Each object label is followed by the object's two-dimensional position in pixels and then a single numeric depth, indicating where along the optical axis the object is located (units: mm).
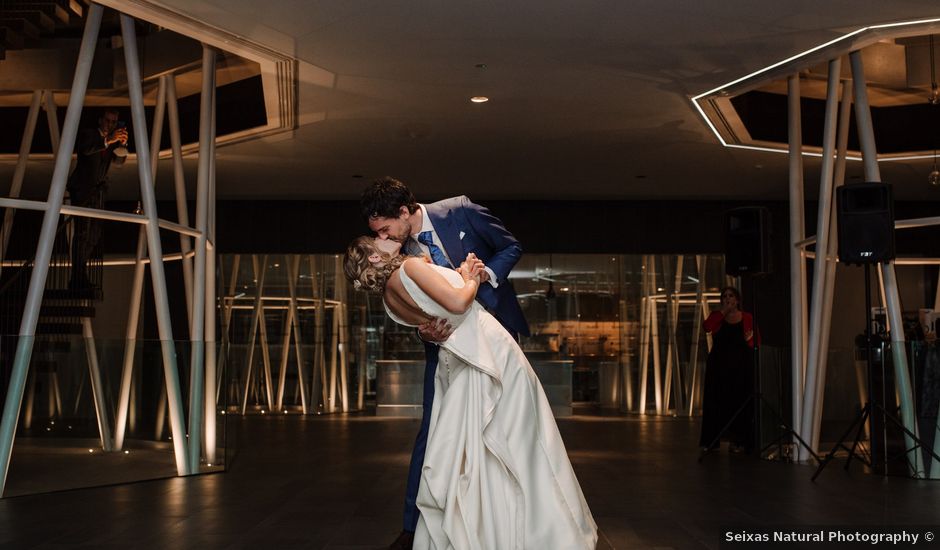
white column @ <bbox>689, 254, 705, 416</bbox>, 13578
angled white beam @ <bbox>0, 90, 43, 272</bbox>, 8508
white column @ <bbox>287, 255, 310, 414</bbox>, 13753
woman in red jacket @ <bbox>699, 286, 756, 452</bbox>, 8180
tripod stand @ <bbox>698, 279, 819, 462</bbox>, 7479
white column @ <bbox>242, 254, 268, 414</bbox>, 13656
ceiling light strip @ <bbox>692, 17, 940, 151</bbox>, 6114
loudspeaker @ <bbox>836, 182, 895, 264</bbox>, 6312
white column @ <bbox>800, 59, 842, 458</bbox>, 7188
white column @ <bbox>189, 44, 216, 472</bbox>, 6535
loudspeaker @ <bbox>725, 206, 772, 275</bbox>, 7594
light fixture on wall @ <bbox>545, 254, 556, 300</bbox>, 13938
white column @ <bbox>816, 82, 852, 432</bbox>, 7375
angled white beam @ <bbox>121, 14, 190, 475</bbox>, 6309
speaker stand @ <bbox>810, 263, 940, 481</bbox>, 6293
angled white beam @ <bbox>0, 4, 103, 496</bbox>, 5488
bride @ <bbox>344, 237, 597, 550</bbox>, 3355
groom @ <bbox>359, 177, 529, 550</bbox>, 3650
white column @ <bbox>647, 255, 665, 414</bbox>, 13578
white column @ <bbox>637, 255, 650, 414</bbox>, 13620
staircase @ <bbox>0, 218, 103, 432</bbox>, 5645
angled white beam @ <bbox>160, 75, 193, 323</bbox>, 7586
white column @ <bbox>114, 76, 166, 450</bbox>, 6059
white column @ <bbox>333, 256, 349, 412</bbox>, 13750
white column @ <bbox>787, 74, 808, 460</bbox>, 7496
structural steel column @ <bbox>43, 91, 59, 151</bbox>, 8828
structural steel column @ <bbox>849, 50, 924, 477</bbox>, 6527
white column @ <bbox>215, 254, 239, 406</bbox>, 13617
